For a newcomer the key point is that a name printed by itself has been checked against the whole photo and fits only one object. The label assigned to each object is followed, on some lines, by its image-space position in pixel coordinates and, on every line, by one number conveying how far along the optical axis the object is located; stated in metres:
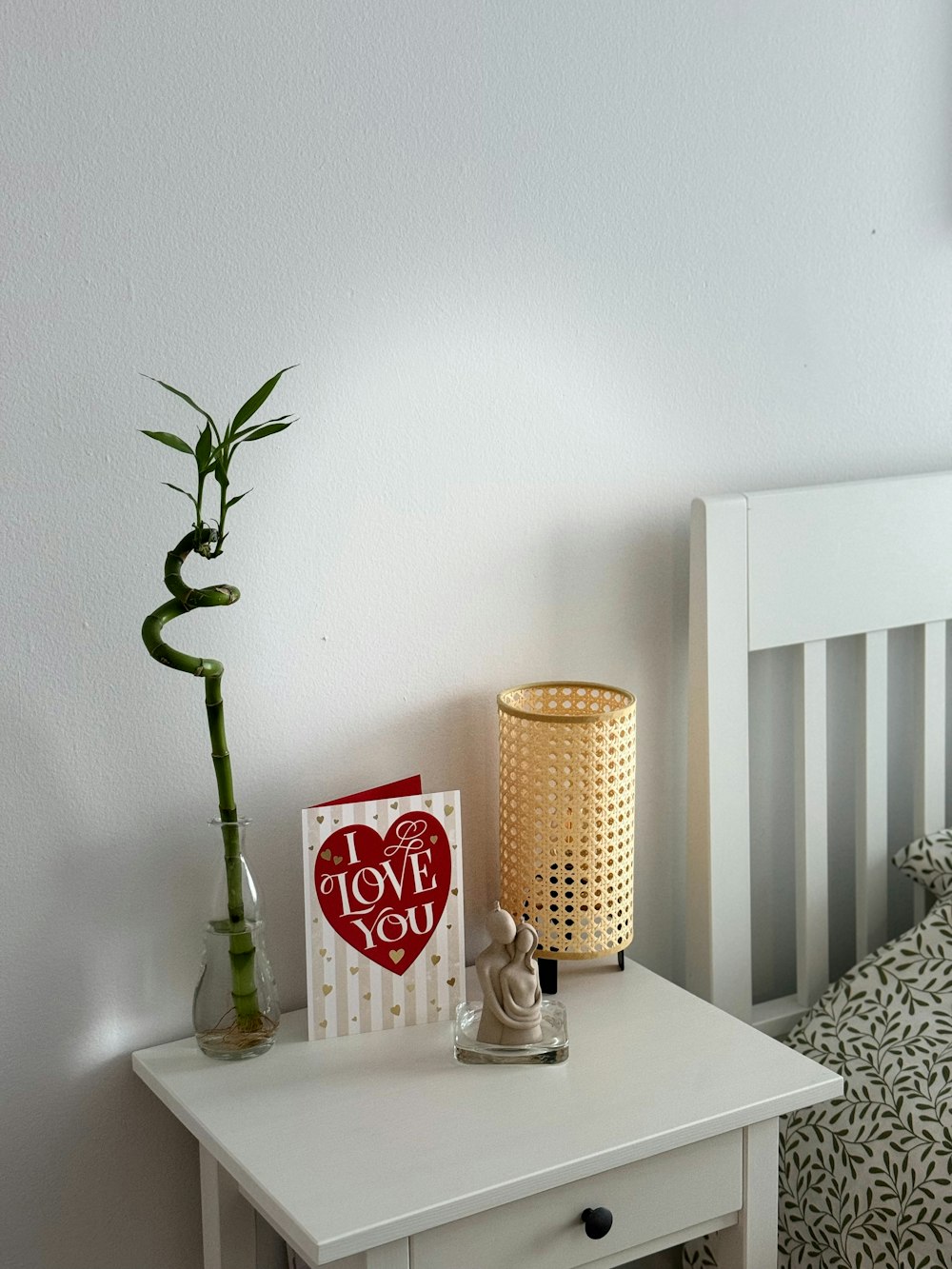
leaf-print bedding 1.22
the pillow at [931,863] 1.46
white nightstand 0.94
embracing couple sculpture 1.11
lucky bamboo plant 1.02
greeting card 1.15
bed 1.27
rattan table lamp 1.22
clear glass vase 1.11
